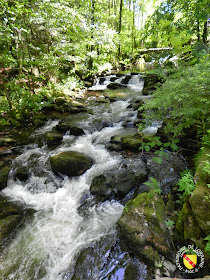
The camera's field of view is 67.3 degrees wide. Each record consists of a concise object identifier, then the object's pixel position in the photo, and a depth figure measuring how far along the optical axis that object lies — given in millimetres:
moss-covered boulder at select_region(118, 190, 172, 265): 2533
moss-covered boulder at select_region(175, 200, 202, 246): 2341
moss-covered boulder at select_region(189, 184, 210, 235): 2277
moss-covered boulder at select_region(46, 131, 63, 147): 6766
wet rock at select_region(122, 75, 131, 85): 15383
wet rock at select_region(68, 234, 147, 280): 2537
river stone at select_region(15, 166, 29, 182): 5043
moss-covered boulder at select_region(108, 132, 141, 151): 5645
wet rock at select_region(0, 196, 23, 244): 3436
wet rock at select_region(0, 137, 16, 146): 6320
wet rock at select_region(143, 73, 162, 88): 11642
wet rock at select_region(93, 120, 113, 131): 8035
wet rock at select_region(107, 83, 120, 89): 14706
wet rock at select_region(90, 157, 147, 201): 4188
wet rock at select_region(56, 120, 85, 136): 7418
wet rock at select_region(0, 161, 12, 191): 4762
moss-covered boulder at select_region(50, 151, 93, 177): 4992
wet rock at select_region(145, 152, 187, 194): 4172
